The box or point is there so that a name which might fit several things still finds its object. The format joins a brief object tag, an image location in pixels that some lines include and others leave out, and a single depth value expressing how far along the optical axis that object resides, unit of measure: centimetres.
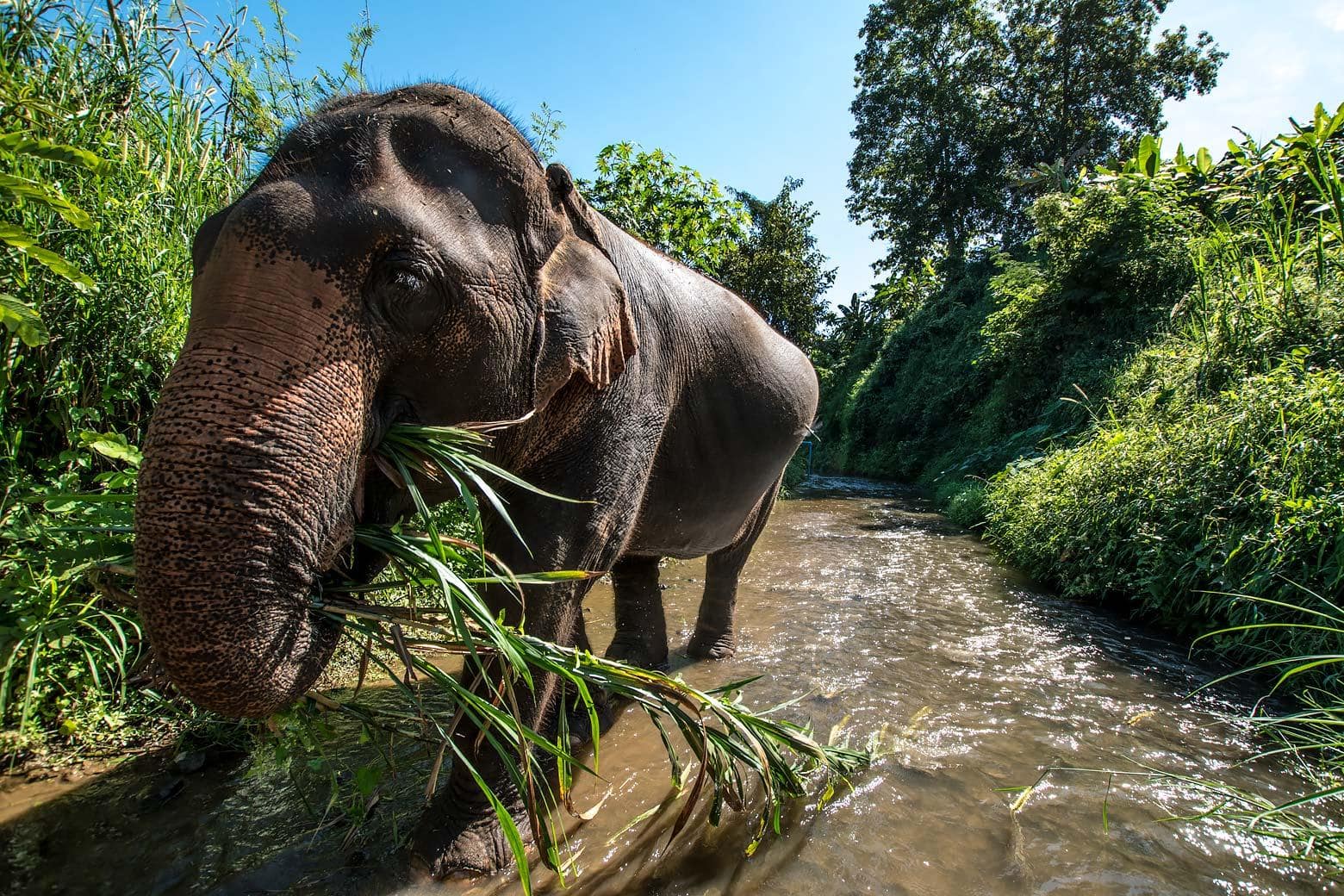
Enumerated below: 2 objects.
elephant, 124
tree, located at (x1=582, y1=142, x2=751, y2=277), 687
